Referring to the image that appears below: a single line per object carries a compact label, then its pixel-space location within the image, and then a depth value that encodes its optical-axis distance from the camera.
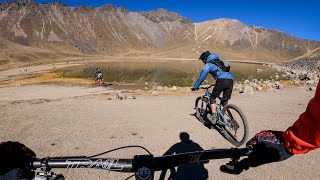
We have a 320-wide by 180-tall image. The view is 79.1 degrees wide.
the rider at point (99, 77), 20.31
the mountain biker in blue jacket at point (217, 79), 6.10
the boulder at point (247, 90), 12.53
